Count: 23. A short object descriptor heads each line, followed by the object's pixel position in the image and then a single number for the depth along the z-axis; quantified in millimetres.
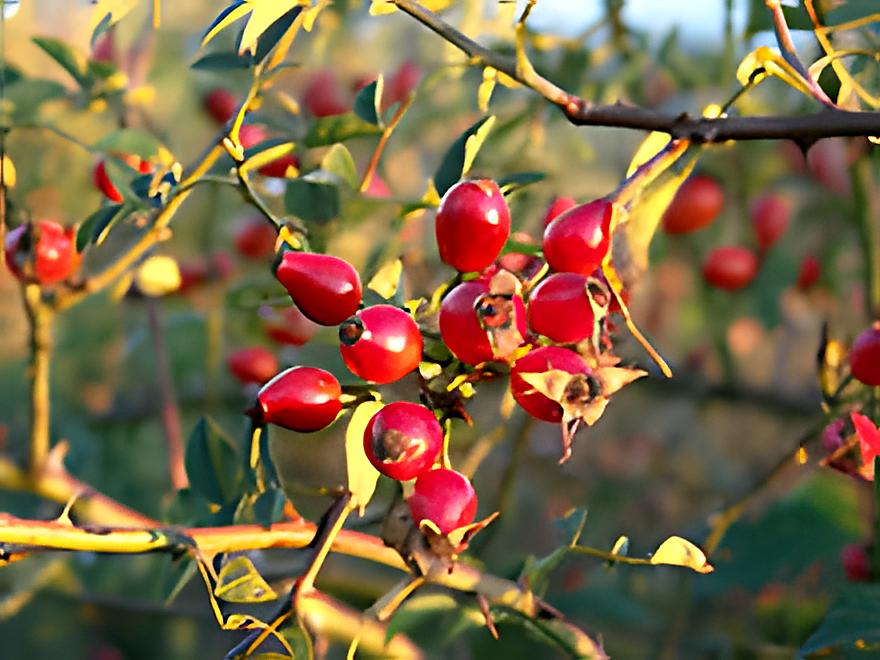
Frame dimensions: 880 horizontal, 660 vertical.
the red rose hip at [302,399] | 477
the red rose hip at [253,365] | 737
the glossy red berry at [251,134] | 604
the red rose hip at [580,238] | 471
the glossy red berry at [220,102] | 826
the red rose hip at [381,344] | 466
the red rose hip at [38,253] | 555
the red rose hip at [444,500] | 476
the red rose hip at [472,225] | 479
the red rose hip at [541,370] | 465
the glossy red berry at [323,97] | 805
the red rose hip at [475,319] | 462
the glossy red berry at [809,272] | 860
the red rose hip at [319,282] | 478
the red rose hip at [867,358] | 507
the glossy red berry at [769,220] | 856
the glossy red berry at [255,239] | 856
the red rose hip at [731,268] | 843
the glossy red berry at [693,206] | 807
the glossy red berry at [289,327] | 676
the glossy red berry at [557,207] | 512
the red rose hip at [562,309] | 466
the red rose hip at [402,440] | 463
